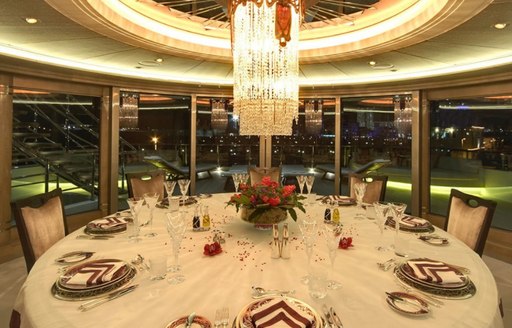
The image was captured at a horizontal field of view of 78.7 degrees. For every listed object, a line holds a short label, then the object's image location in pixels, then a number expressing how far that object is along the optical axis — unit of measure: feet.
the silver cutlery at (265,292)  3.95
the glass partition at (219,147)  18.12
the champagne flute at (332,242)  4.19
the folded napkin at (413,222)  6.97
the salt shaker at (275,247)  5.22
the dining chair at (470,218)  6.42
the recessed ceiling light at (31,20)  7.25
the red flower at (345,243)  5.73
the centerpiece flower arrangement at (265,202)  6.35
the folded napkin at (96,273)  4.06
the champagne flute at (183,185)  8.45
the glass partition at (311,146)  18.20
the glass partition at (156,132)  16.07
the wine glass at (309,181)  9.31
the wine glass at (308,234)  4.29
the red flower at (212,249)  5.30
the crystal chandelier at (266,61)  7.66
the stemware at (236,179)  9.44
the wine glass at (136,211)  5.95
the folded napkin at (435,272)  4.15
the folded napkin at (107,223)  6.75
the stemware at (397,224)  5.38
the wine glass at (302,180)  9.41
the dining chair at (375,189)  10.40
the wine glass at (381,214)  5.64
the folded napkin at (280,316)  3.17
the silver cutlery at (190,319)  3.22
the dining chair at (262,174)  13.12
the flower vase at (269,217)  6.46
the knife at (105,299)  3.63
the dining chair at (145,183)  10.23
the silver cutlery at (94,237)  6.28
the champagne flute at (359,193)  8.00
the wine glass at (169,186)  8.43
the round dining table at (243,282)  3.46
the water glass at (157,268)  4.43
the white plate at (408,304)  3.50
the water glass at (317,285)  3.93
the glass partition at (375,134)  16.20
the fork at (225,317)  3.26
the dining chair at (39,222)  5.82
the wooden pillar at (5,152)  11.49
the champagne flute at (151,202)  6.48
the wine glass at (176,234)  4.40
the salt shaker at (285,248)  5.19
